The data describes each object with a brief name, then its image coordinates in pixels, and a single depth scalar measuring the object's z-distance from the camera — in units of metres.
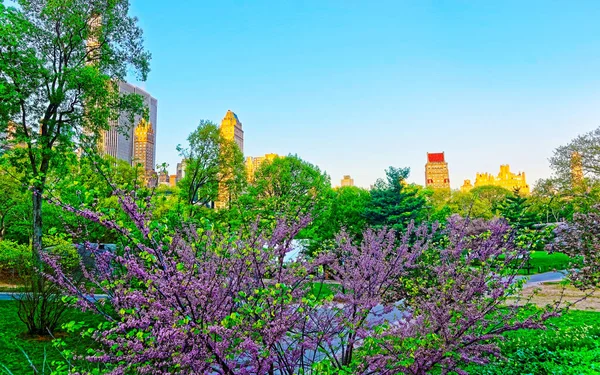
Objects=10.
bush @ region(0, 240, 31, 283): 12.26
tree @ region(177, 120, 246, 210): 22.89
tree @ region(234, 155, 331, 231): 25.42
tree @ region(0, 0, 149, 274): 11.03
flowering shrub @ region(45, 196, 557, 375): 2.74
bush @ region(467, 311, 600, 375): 5.74
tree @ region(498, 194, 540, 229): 26.88
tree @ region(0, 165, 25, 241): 19.39
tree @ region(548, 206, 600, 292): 8.74
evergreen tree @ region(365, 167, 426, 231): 21.09
